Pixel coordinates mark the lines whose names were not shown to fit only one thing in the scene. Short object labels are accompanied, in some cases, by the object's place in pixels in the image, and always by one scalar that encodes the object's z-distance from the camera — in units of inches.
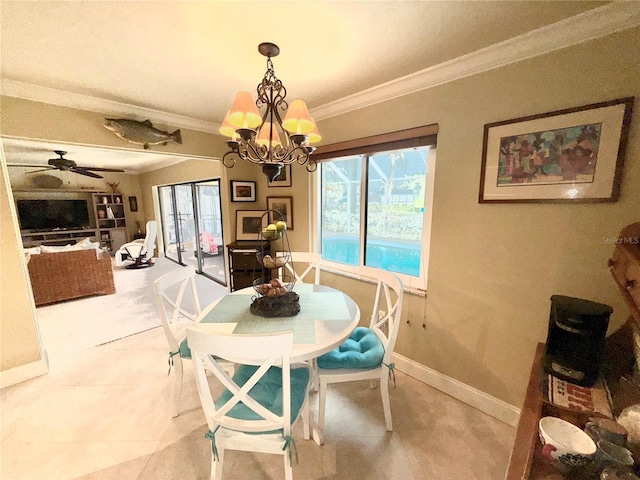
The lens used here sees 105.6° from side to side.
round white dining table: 46.8
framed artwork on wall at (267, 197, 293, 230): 114.5
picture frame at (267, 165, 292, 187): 111.7
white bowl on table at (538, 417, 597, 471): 26.9
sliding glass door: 183.6
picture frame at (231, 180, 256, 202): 125.5
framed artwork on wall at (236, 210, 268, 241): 127.8
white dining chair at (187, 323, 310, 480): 35.2
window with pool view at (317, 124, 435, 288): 77.0
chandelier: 49.8
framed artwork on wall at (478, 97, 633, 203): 46.1
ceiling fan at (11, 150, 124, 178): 155.9
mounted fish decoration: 87.3
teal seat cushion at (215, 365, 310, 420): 44.4
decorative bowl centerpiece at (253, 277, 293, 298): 59.4
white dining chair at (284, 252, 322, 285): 88.0
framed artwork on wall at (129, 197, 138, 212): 270.7
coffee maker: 38.1
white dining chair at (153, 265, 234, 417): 62.6
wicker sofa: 132.2
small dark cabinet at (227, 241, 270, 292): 119.0
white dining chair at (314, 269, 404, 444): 56.7
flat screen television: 221.9
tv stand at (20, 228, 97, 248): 226.0
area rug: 101.7
